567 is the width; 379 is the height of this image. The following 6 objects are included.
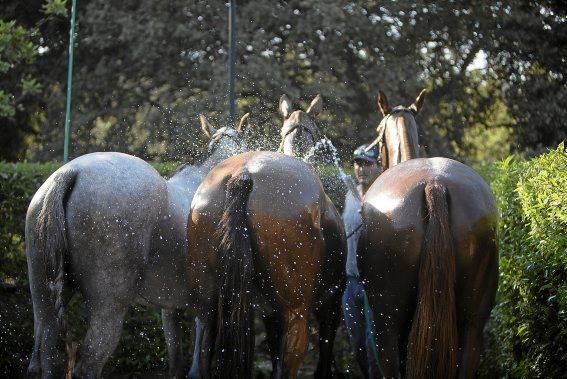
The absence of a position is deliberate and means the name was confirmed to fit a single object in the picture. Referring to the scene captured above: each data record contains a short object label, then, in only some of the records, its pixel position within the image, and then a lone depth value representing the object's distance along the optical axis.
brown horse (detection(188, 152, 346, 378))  10.38
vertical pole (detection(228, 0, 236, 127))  19.66
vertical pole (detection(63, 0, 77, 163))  19.48
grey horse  11.39
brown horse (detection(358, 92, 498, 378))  10.21
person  13.78
